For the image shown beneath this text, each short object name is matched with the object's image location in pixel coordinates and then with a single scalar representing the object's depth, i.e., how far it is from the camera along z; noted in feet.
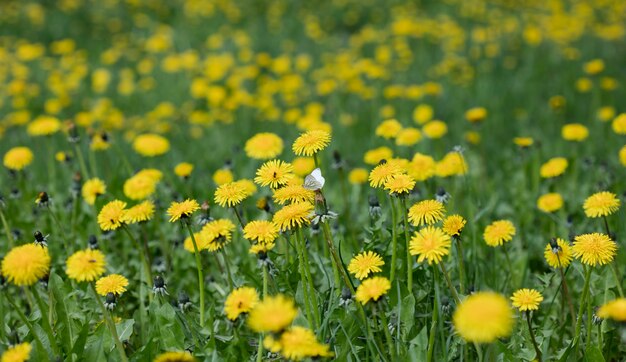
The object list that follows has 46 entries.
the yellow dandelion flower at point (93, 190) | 8.95
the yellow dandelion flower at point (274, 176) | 6.54
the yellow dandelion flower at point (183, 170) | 9.84
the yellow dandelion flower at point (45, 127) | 11.67
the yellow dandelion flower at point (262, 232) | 6.12
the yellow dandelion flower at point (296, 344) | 4.76
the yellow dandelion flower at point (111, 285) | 6.44
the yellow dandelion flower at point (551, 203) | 9.11
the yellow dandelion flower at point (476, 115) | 11.87
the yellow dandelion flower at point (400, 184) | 6.26
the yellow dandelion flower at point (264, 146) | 8.61
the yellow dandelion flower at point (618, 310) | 4.80
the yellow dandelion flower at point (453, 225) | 6.41
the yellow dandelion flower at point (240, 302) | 5.48
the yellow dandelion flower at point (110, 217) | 6.94
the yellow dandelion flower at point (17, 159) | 9.96
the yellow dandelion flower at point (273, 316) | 4.56
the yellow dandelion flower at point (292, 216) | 5.96
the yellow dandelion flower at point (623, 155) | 8.87
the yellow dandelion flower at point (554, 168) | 10.01
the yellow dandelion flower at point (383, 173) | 6.50
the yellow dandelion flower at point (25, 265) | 5.18
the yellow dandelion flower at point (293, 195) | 6.41
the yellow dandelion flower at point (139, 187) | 8.99
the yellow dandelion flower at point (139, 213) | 7.39
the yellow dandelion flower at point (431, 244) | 5.43
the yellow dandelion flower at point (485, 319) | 4.09
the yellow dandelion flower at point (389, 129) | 9.64
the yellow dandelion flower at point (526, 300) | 6.32
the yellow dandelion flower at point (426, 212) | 6.20
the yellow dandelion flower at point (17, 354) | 5.30
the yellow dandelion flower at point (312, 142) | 6.73
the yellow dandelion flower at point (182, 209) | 6.43
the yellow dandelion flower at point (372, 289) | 5.42
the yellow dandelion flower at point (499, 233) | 7.51
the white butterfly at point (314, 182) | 6.01
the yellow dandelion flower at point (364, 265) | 6.08
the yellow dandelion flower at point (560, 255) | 6.91
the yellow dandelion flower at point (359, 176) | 10.69
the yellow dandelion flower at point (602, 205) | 7.16
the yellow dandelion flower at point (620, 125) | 9.85
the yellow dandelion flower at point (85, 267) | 5.74
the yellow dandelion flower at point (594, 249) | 6.12
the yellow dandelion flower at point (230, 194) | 6.70
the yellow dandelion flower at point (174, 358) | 4.91
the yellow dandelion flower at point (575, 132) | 11.28
